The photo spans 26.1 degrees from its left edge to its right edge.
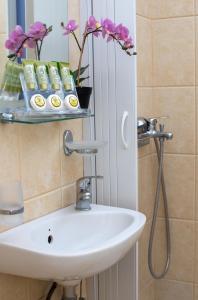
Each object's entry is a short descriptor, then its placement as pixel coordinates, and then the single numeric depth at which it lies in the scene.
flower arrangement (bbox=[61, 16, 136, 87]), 1.51
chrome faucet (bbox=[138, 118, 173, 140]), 1.96
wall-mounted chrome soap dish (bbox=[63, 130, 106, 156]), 1.60
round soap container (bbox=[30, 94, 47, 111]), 1.36
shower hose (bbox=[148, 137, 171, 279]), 2.06
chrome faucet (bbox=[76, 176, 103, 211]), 1.62
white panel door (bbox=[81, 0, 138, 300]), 1.63
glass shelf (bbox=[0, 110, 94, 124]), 1.30
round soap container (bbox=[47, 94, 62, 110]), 1.42
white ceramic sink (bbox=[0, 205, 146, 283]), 1.18
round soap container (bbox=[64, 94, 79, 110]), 1.48
